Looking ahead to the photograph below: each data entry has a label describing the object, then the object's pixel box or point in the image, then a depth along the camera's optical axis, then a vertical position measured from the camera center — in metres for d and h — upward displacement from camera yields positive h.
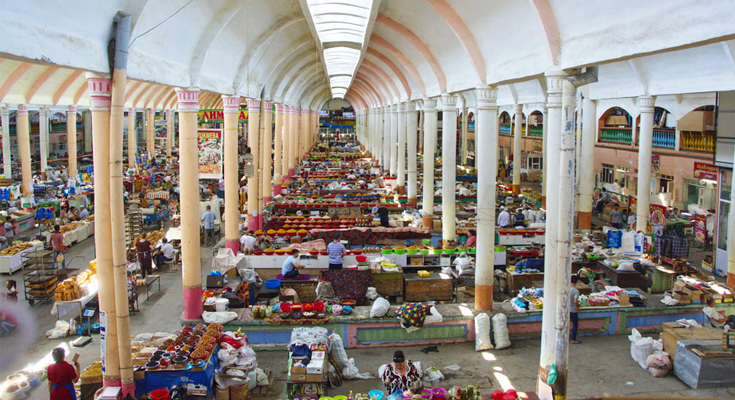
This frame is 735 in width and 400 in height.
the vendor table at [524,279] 12.95 -2.57
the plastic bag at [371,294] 12.01 -2.70
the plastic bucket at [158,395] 7.59 -3.02
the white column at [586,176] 18.78 -0.43
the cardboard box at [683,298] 11.19 -2.56
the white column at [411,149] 21.83 +0.48
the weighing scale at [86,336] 10.44 -3.20
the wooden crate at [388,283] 12.49 -2.57
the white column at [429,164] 17.88 -0.06
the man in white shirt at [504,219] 17.62 -1.70
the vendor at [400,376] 7.49 -2.75
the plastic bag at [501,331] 10.40 -3.01
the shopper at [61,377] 7.55 -2.79
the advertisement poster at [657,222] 17.17 -1.76
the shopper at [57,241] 16.58 -2.29
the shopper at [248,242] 14.50 -2.02
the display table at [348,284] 11.98 -2.49
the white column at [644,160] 16.12 +0.08
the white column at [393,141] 29.21 +1.06
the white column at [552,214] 7.84 -0.70
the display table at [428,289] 12.33 -2.66
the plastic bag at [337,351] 9.14 -2.94
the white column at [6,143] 26.16 +0.79
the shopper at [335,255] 12.93 -2.06
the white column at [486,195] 10.80 -0.61
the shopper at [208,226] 18.53 -2.04
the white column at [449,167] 15.10 -0.13
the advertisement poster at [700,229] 18.47 -2.08
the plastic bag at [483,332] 10.35 -3.01
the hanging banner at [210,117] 24.23 +1.91
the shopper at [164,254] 15.82 -2.51
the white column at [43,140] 28.27 +1.02
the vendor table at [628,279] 12.66 -2.50
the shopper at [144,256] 14.51 -2.36
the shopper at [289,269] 12.45 -2.29
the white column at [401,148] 25.70 +0.62
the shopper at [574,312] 10.46 -2.65
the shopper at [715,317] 10.59 -2.80
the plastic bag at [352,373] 9.07 -3.27
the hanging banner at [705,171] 18.05 -0.26
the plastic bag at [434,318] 10.46 -2.78
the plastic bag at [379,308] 10.34 -2.58
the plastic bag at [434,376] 9.00 -3.27
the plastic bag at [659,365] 9.27 -3.18
